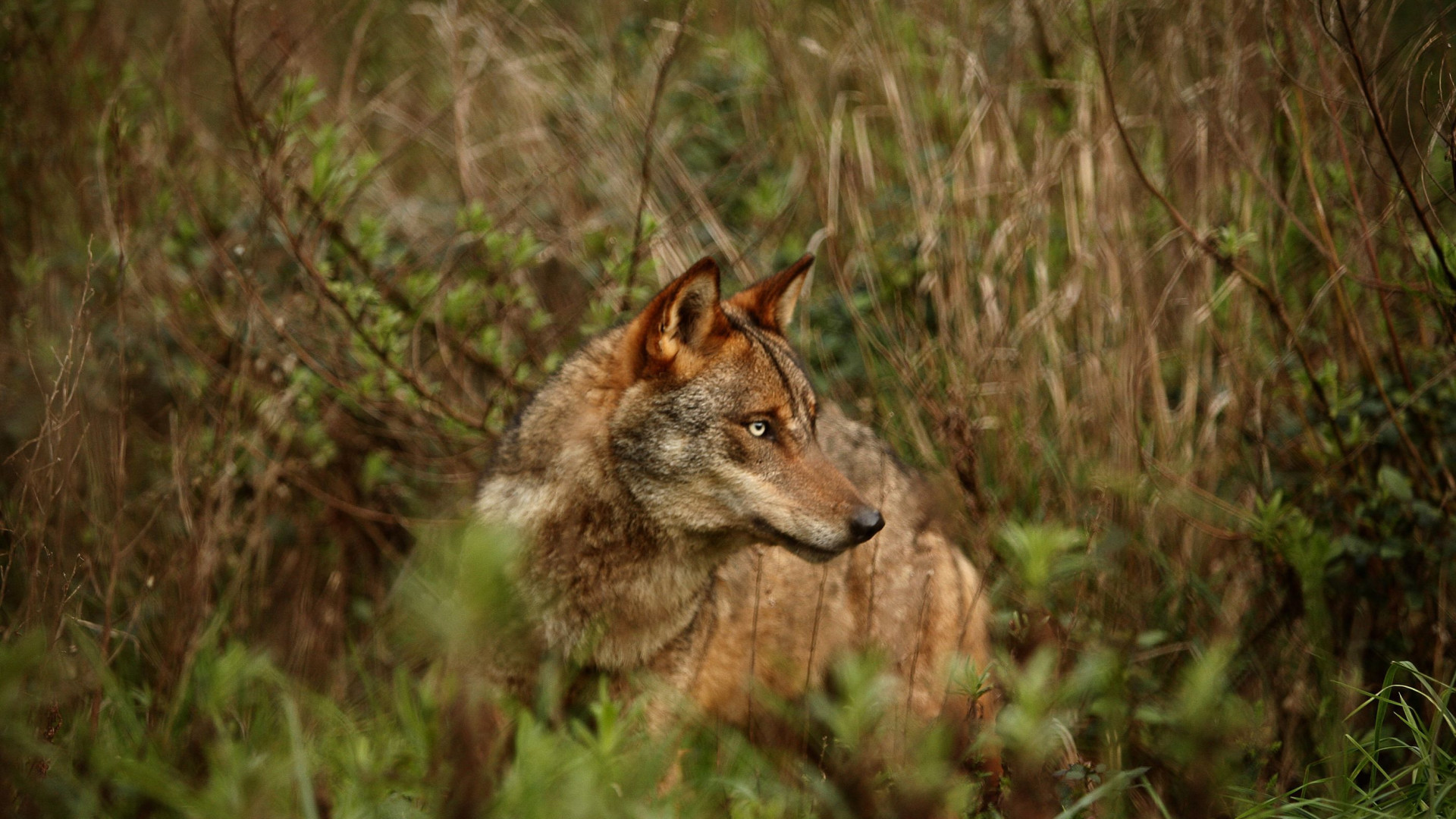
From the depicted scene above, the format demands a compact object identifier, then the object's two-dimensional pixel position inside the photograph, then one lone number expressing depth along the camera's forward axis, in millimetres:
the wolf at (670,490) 7340
